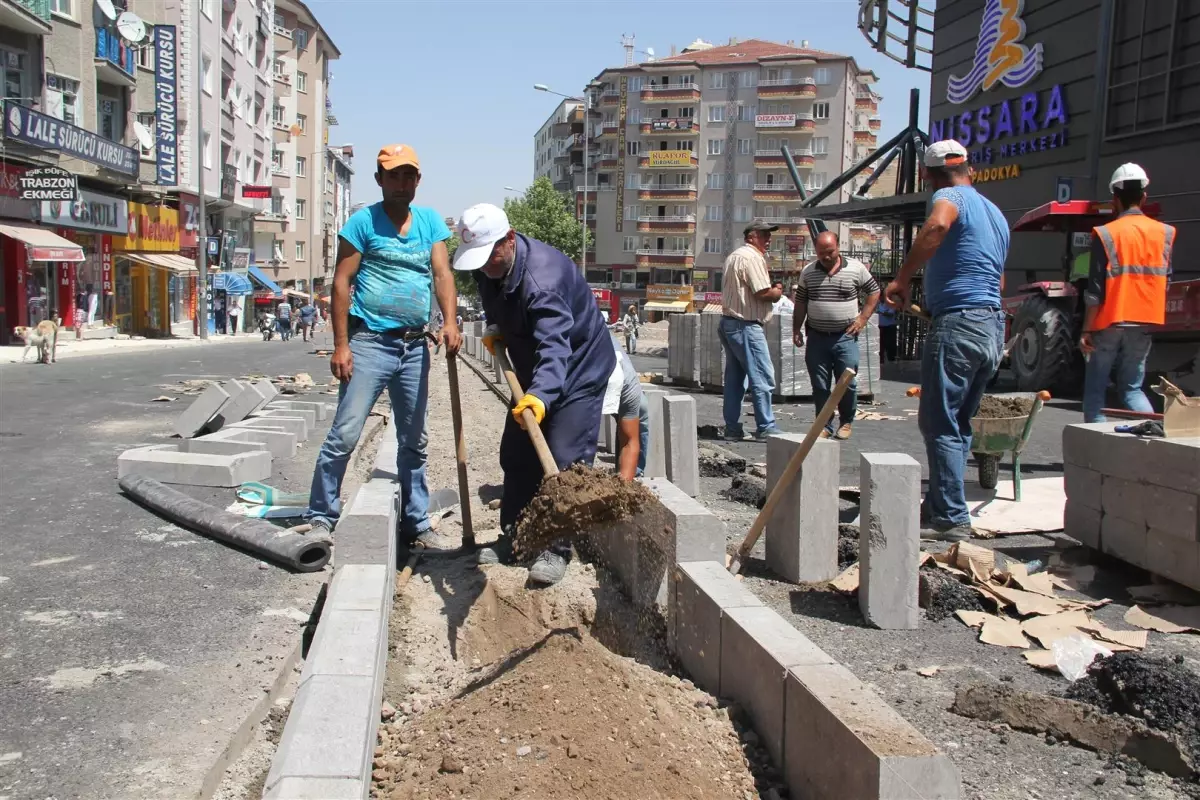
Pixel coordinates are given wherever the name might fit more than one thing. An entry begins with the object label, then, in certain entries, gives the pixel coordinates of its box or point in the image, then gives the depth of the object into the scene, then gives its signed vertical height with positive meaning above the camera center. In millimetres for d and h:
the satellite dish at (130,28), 31828 +8184
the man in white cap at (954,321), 5215 -3
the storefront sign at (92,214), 28438 +2306
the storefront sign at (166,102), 35219 +6583
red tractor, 12305 -29
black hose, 5031 -1213
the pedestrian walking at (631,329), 35375 -750
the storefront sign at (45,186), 25625 +2607
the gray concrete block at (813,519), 4648 -919
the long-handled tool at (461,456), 5148 -759
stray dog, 20672 -985
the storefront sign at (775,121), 81625 +15236
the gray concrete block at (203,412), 8648 -973
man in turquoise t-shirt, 5020 -116
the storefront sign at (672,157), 85188 +12584
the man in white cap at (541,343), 4230 -156
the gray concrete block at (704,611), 3412 -1037
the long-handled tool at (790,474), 4191 -693
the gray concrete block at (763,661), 2881 -1014
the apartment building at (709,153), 81938 +13081
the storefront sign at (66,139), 24766 +4019
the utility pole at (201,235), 37219 +2217
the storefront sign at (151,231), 35594 +2328
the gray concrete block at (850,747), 2248 -989
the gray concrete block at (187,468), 6961 -1159
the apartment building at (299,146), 67475 +10690
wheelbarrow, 6100 -665
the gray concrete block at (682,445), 6453 -831
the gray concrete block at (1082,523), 4852 -951
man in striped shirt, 7844 +17
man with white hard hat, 6031 +180
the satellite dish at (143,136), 35156 +5404
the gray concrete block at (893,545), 4082 -894
